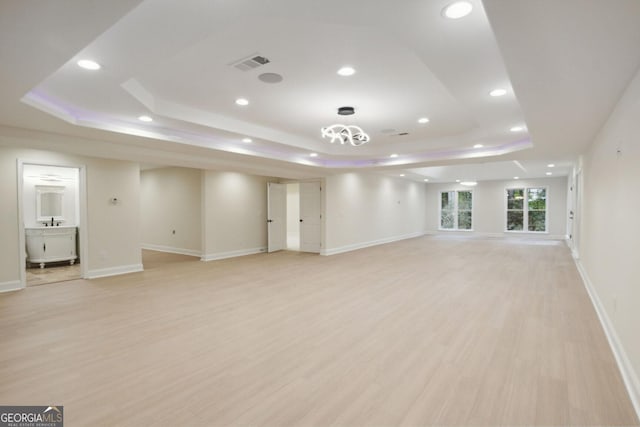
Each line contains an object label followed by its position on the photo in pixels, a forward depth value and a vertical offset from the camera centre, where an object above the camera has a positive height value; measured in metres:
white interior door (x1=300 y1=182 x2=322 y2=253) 9.45 -0.31
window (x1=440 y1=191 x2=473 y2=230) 14.66 -0.18
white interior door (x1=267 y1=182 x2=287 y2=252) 9.61 -0.29
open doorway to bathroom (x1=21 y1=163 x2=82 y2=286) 6.90 -0.35
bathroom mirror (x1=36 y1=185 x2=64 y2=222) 7.45 +0.12
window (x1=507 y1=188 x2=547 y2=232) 13.05 -0.13
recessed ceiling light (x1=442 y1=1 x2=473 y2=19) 1.96 +1.22
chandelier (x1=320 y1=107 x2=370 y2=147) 4.54 +1.07
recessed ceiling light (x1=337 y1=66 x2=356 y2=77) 3.26 +1.39
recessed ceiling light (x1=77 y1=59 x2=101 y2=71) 2.67 +1.21
